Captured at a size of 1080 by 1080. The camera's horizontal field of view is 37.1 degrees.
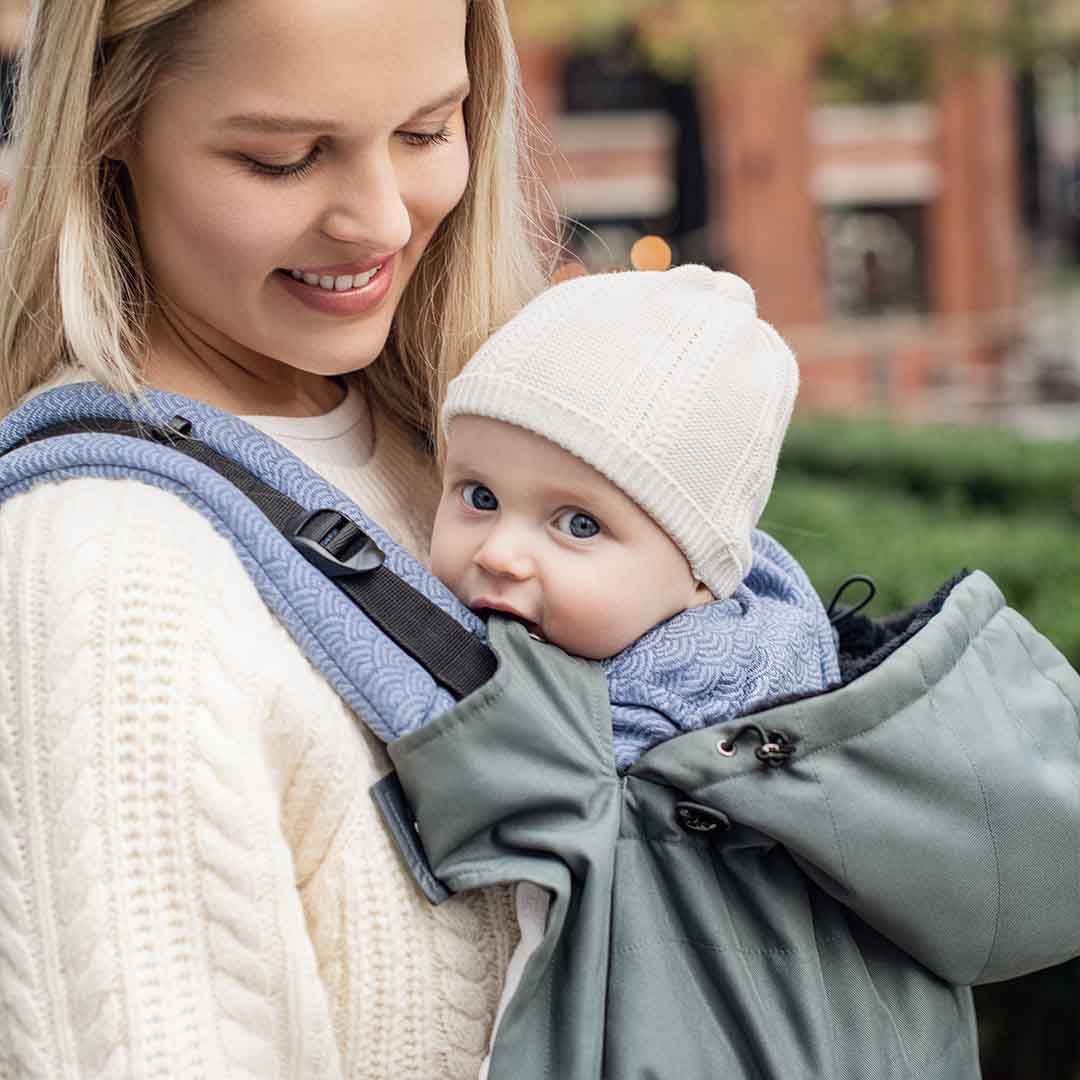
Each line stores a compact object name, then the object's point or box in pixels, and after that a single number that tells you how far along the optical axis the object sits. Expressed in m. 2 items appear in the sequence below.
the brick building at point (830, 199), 22.00
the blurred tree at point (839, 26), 14.81
